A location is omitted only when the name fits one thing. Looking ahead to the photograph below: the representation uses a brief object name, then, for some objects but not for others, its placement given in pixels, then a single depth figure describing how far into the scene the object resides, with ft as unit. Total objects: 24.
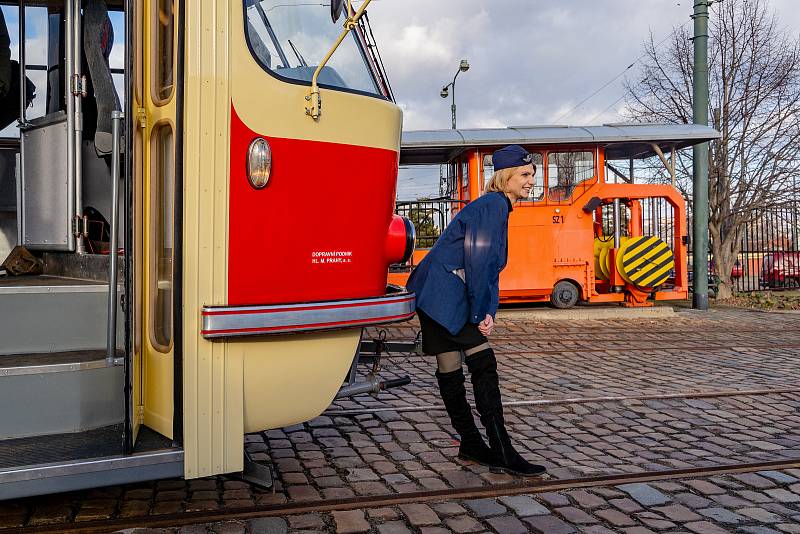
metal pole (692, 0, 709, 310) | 46.98
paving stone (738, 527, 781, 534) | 11.46
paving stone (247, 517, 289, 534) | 11.31
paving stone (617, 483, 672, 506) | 12.70
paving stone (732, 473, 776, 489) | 13.51
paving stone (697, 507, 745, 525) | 11.88
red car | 63.93
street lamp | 81.15
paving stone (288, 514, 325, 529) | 11.53
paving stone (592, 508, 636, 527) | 11.79
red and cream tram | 10.41
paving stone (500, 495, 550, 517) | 12.23
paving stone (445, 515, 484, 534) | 11.48
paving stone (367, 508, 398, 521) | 11.97
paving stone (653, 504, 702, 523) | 11.95
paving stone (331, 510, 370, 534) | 11.42
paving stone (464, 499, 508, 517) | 12.19
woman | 14.07
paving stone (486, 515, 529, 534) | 11.46
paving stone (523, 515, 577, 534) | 11.49
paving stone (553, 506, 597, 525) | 11.88
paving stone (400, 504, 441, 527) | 11.76
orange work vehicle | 42.75
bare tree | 56.24
